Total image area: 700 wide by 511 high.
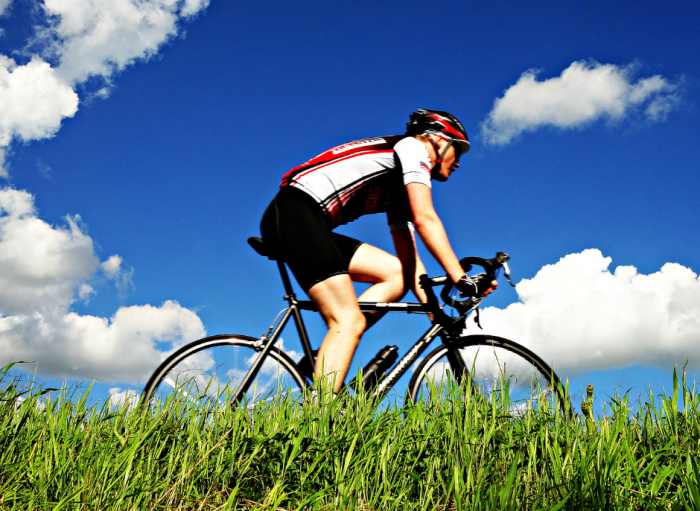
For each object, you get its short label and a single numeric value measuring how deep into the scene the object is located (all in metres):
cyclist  3.40
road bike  3.71
